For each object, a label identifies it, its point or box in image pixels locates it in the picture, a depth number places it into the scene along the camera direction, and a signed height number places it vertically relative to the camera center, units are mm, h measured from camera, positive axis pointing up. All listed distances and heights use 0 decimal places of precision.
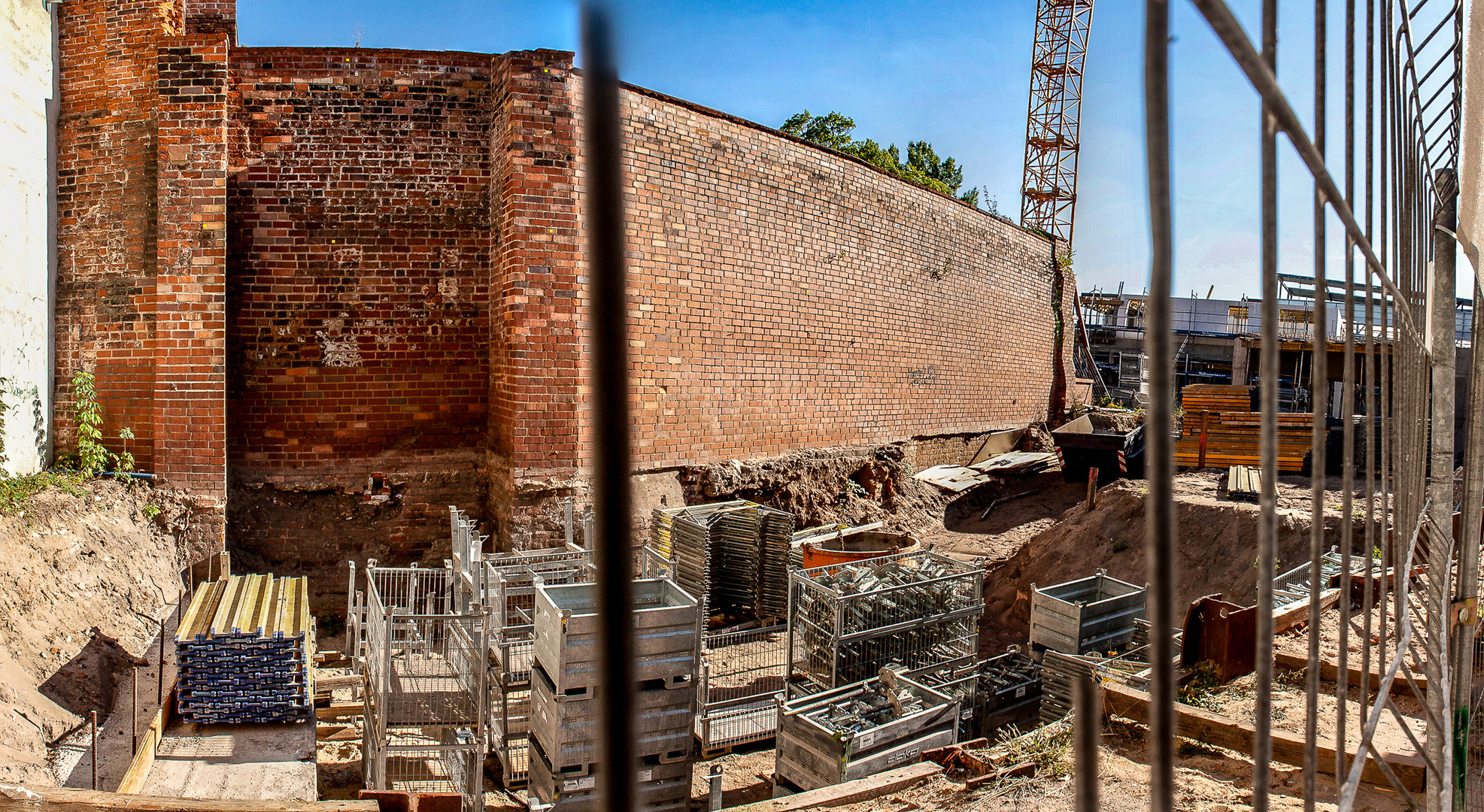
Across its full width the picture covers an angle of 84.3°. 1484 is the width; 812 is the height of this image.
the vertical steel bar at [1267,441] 962 -55
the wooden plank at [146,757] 5047 -2431
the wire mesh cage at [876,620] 7008 -2025
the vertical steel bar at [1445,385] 3586 +40
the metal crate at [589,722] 5492 -2271
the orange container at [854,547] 9570 -1920
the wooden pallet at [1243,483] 11719 -1334
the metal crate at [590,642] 5434 -1705
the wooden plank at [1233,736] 4016 -1964
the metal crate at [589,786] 5508 -2719
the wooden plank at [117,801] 3383 -1709
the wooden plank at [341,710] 7035 -2754
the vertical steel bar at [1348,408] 1670 -32
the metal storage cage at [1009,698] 6988 -2682
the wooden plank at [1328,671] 5199 -1865
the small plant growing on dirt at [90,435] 8297 -444
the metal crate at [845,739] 5355 -2382
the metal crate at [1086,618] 7348 -2075
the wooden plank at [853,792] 4719 -2364
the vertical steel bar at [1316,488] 1329 -159
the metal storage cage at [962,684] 6824 -2482
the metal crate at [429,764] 5652 -2738
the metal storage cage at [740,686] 6963 -2810
